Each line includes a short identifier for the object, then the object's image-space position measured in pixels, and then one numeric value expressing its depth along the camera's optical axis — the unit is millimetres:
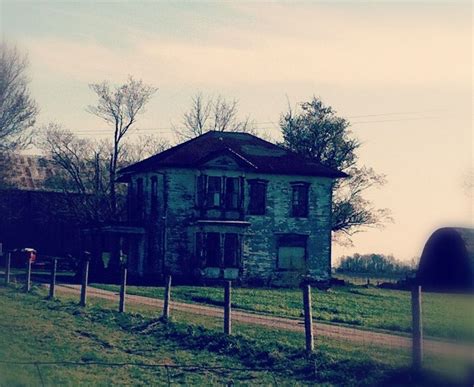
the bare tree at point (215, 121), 68000
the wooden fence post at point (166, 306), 22416
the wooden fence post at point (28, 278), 31652
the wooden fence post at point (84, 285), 27109
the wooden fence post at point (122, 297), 25062
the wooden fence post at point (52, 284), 29859
